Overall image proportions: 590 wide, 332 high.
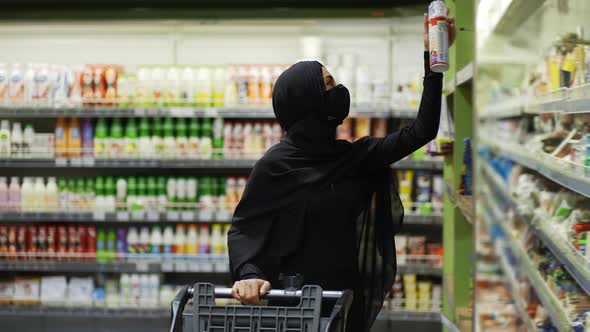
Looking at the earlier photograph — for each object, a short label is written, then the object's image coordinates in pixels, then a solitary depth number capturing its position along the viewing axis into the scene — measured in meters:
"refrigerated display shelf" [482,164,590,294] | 2.74
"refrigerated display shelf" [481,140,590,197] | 2.78
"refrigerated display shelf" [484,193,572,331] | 3.14
